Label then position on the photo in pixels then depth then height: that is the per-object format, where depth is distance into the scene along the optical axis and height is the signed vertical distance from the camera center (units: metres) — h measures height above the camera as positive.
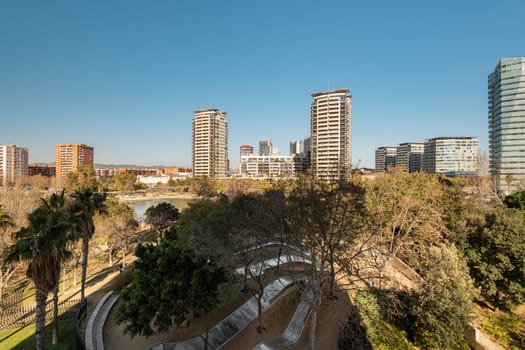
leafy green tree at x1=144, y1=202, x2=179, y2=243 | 31.23 -4.98
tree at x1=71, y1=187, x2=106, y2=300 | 13.65 -2.06
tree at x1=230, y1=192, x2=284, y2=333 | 14.07 -3.29
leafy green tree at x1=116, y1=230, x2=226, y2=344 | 10.13 -4.49
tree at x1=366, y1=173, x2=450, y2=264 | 17.89 -2.45
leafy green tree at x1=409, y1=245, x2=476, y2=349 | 11.38 -5.69
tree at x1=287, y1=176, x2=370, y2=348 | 10.60 -1.70
